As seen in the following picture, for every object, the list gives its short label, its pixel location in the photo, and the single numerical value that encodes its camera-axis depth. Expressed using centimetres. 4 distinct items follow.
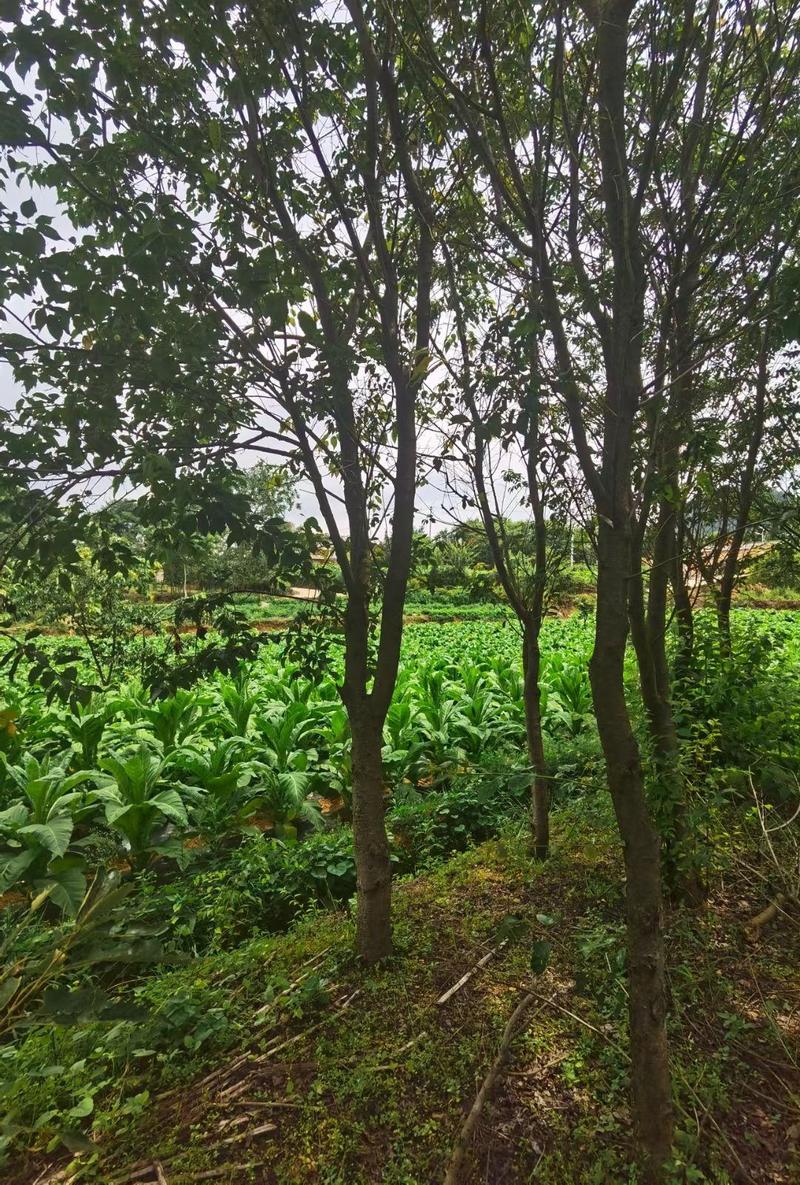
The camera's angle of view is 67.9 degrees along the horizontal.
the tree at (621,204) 151
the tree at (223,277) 167
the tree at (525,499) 227
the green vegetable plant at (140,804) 405
